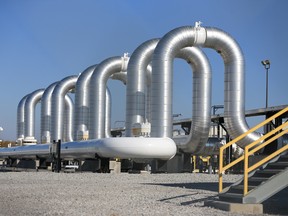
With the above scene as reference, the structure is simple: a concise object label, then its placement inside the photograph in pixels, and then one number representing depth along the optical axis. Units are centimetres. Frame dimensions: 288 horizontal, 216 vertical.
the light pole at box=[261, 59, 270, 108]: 4140
